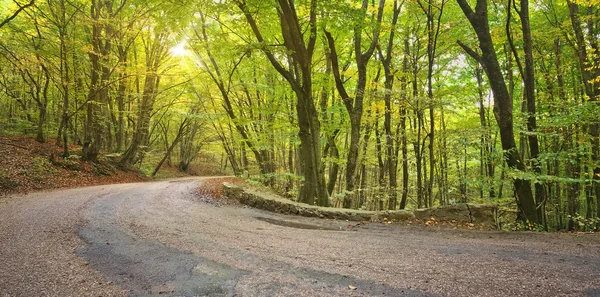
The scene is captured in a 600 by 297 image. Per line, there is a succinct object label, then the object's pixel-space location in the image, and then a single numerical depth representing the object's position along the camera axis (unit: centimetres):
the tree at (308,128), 927
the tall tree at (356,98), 1004
